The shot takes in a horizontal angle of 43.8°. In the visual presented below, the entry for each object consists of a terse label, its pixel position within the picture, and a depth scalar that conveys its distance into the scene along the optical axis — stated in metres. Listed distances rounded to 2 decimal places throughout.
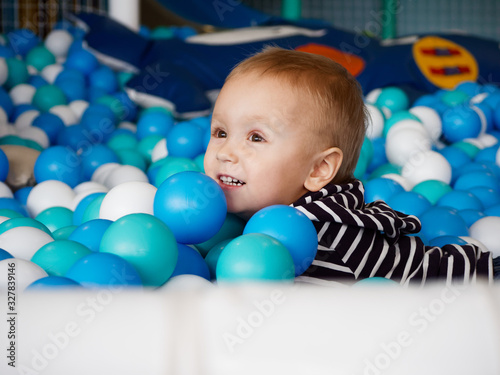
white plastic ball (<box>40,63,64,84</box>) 2.61
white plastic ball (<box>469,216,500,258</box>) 1.25
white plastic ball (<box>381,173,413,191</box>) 1.65
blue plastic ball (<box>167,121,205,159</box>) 1.78
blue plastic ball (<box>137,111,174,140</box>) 2.16
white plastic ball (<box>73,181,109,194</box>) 1.50
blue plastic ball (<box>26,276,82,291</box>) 0.71
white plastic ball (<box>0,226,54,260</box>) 0.99
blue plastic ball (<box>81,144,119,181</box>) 1.79
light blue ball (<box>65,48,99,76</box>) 2.60
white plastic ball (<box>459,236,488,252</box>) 1.19
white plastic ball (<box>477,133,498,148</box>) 2.12
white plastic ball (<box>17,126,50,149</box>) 1.98
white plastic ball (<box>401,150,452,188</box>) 1.72
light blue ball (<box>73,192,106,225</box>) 1.26
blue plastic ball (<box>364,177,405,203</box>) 1.50
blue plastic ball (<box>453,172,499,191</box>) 1.66
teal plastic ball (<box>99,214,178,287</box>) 0.81
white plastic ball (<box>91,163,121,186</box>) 1.69
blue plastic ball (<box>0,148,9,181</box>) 1.57
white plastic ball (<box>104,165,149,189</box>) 1.60
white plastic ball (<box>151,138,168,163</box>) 1.95
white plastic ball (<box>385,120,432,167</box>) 1.86
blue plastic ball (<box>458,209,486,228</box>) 1.37
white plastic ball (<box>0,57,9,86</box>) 2.26
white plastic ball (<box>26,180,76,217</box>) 1.47
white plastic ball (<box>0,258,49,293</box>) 0.77
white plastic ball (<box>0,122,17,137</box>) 1.92
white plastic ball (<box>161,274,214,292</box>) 0.83
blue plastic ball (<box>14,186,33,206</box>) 1.57
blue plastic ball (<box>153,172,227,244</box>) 0.89
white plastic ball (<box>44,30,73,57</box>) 2.85
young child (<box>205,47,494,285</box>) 0.96
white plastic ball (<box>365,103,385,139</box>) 2.07
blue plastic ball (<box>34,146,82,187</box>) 1.63
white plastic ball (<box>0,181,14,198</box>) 1.49
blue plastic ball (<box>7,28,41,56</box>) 2.79
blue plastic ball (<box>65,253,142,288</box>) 0.75
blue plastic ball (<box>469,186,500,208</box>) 1.57
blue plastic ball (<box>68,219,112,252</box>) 0.96
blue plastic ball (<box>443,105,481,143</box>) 2.06
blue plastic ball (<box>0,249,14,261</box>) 0.88
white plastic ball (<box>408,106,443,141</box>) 2.11
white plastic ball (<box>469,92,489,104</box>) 2.27
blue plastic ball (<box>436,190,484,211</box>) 1.47
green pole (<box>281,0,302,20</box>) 4.24
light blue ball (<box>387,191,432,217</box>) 1.38
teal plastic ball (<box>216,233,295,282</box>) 0.77
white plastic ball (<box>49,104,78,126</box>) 2.20
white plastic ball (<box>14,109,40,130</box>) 2.11
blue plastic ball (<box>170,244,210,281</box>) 0.90
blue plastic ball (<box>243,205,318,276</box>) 0.84
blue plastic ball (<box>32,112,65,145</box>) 2.05
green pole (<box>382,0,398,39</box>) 4.64
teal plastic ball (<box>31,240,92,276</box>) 0.87
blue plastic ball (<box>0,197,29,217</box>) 1.39
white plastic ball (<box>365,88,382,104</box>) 2.43
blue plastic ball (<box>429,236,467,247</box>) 1.16
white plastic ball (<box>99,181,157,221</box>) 1.02
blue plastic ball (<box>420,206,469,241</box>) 1.26
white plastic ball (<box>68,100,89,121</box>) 2.29
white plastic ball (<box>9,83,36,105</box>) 2.30
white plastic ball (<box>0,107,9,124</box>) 1.96
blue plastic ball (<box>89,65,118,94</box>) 2.54
